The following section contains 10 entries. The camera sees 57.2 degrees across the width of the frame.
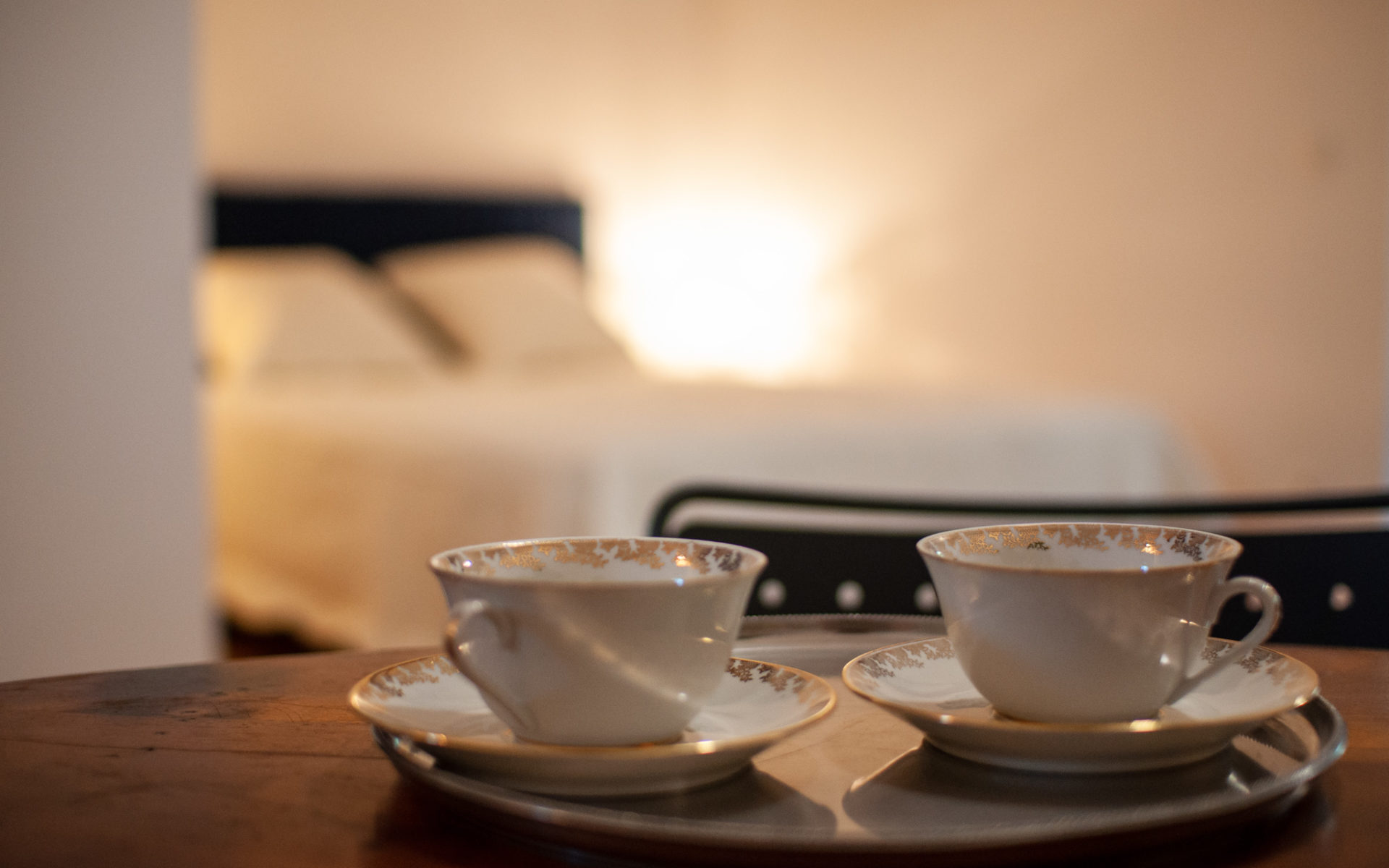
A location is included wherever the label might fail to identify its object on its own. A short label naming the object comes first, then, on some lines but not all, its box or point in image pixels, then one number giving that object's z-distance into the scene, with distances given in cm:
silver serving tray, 41
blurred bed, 233
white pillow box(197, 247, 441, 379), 331
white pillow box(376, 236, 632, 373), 375
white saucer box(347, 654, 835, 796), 46
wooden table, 43
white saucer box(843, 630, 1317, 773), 48
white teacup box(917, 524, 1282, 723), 49
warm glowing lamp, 472
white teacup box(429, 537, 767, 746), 46
